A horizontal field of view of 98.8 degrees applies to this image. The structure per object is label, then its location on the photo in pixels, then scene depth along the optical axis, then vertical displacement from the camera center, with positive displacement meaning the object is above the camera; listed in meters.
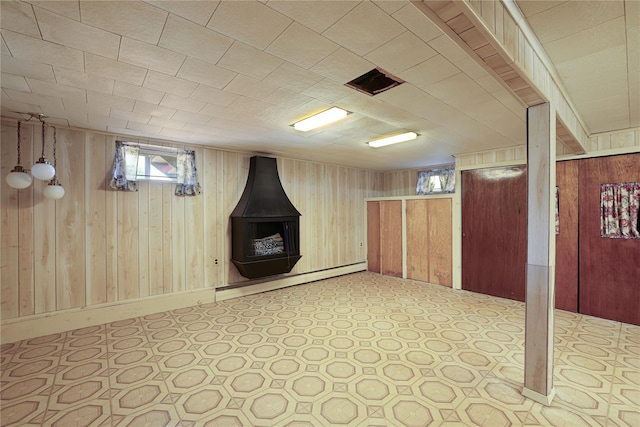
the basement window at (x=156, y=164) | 3.72 +0.70
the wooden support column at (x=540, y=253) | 1.92 -0.31
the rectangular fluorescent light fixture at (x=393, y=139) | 3.54 +0.99
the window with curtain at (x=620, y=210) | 3.25 +0.00
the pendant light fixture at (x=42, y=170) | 2.74 +0.45
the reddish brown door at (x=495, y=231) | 4.12 -0.32
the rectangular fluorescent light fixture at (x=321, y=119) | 2.74 +0.99
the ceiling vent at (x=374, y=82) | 2.03 +1.01
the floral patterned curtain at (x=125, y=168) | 3.46 +0.59
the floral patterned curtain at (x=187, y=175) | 3.95 +0.56
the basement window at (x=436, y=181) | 5.70 +0.65
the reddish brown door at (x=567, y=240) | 3.67 -0.40
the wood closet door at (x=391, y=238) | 5.71 -0.56
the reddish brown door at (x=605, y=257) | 3.27 -0.60
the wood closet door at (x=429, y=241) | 4.97 -0.56
